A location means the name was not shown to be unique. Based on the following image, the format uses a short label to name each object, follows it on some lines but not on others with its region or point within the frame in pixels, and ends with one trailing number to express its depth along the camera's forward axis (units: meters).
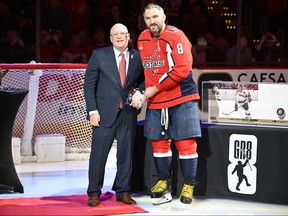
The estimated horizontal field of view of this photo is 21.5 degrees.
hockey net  9.51
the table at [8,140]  6.84
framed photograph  6.95
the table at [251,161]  6.78
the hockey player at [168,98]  6.57
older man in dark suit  6.64
